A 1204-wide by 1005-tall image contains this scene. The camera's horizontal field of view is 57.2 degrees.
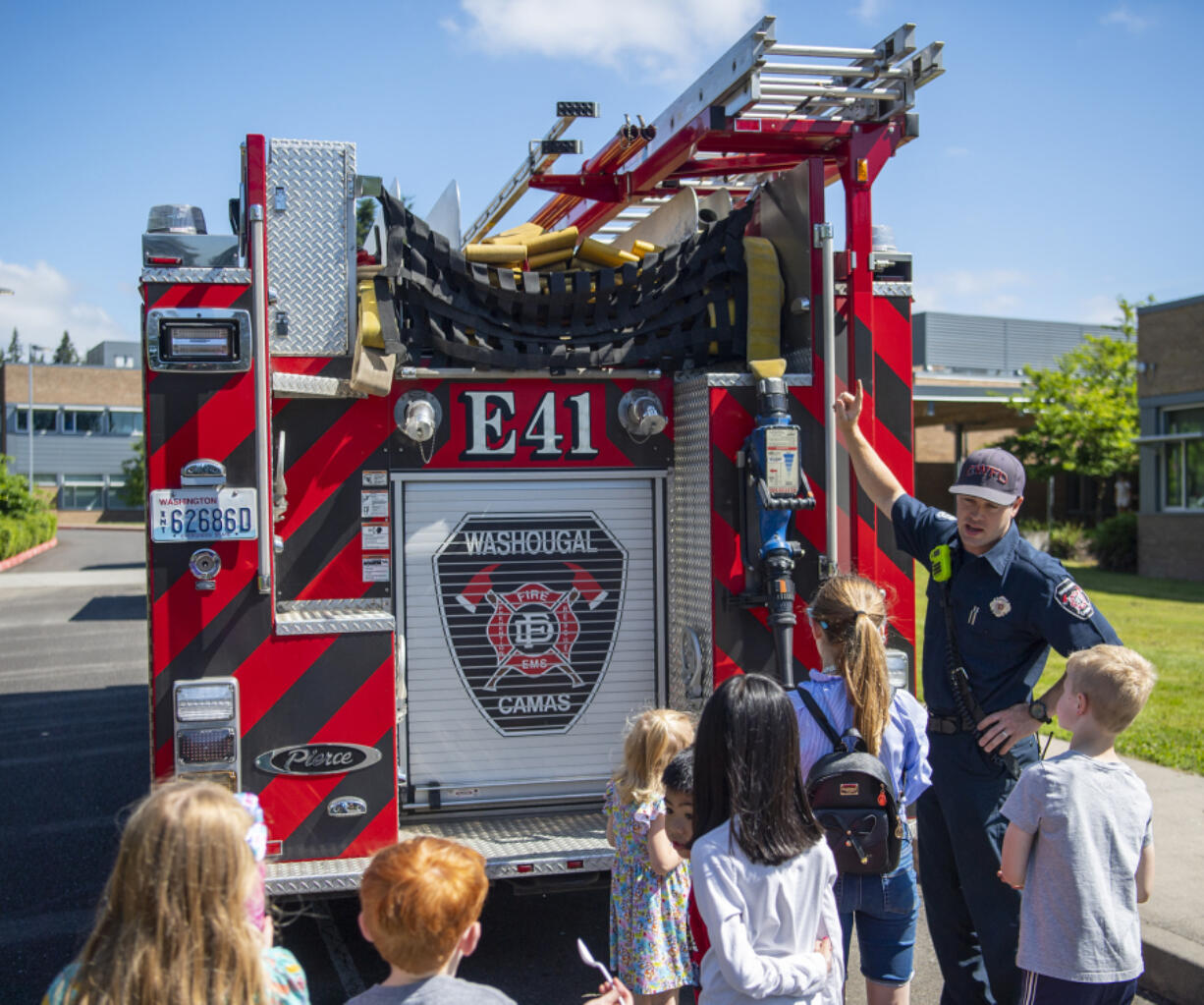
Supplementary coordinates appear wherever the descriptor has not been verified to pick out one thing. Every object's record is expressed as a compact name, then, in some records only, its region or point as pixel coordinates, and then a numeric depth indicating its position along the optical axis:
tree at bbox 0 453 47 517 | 36.22
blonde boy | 2.84
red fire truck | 3.94
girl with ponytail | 3.13
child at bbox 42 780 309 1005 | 1.82
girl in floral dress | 3.27
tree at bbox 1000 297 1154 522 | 28.83
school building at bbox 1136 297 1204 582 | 21.36
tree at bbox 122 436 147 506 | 54.76
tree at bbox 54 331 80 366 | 125.75
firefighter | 3.45
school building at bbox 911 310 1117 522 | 31.55
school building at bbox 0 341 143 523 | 61.69
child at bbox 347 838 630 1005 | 2.02
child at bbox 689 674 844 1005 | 2.40
